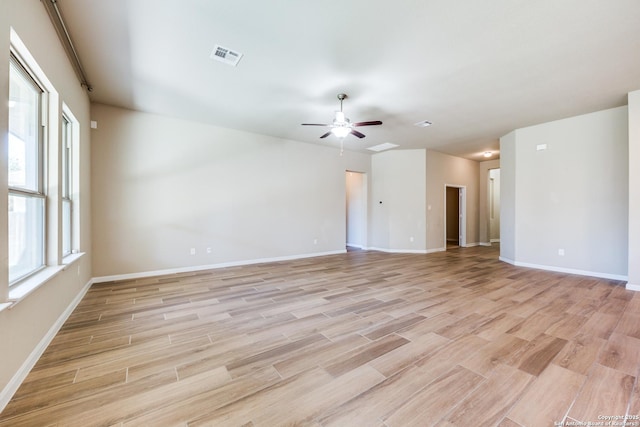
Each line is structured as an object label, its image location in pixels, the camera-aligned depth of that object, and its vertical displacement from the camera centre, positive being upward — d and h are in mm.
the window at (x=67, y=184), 3283 +391
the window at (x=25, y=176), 2025 +334
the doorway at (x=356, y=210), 8102 +101
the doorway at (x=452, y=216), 9820 -124
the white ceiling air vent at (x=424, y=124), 5143 +1807
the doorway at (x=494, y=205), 9561 +289
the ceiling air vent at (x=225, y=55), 2879 +1825
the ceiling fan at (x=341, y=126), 3967 +1380
